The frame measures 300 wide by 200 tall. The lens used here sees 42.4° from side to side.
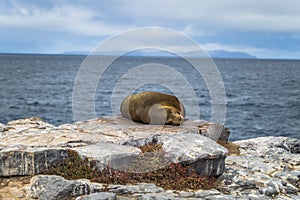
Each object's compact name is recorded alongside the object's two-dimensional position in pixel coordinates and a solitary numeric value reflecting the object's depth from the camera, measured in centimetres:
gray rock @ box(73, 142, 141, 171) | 1055
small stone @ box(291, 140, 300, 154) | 1702
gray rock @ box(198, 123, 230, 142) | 1442
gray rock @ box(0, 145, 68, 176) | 1028
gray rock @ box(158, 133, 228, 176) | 1079
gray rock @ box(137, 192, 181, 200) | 923
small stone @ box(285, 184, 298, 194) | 1058
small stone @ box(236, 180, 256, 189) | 1068
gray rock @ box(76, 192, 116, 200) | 896
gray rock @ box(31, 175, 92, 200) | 926
